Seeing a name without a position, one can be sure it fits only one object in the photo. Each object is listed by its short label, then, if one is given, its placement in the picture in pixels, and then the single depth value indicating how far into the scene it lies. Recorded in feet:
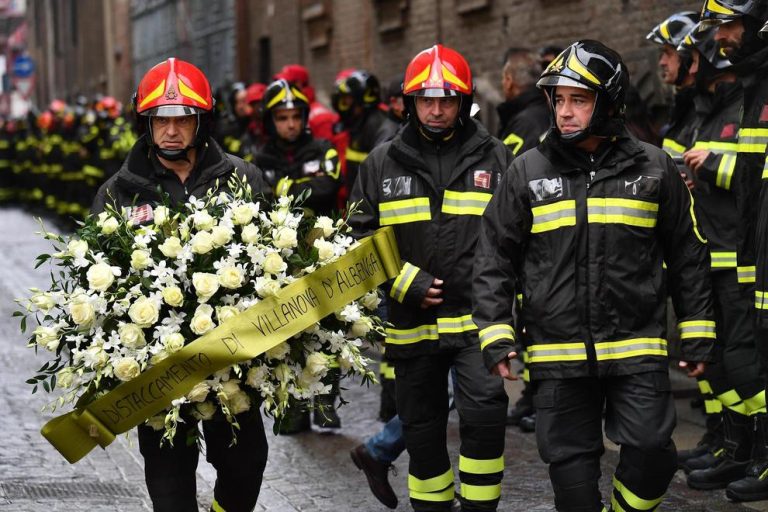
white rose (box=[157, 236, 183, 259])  25.06
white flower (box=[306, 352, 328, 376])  25.96
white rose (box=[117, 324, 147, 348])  24.54
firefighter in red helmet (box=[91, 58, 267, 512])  26.74
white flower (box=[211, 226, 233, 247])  25.27
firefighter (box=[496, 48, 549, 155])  45.27
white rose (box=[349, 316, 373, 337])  27.16
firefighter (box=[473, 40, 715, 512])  26.12
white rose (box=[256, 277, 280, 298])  25.51
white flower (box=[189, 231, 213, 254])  25.09
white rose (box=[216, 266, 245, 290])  25.04
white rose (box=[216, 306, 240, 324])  25.13
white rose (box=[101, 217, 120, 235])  25.51
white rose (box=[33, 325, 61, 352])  25.02
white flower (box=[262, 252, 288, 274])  25.61
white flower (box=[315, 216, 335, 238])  27.10
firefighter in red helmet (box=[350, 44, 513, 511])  31.20
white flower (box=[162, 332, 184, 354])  24.70
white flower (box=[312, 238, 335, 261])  26.63
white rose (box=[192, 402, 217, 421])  25.45
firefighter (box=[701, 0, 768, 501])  33.66
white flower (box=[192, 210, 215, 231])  25.43
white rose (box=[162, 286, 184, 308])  24.68
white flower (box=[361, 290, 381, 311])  28.09
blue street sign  225.16
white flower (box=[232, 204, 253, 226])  25.78
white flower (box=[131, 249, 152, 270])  24.92
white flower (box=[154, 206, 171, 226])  25.59
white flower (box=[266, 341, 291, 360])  25.82
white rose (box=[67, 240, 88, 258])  25.15
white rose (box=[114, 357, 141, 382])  24.54
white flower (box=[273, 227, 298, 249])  25.82
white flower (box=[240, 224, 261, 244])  25.57
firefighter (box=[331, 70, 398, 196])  55.11
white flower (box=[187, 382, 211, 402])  24.96
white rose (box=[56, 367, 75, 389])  24.94
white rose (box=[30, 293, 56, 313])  24.96
